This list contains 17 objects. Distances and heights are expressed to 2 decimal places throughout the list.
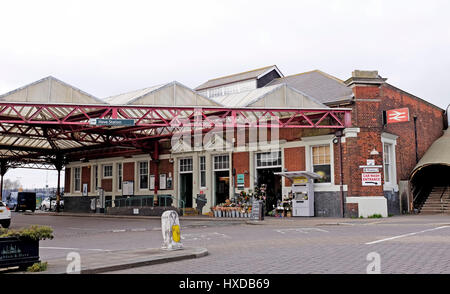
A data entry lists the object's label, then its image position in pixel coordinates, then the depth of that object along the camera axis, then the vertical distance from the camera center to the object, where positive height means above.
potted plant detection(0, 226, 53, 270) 7.50 -0.99
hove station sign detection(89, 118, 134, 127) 19.34 +2.87
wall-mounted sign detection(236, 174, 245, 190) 27.14 +0.30
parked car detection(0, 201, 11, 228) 20.02 -1.25
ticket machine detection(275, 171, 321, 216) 23.30 -0.40
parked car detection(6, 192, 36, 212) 46.03 -1.35
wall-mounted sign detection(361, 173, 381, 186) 22.27 +0.28
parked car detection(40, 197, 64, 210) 50.61 -1.87
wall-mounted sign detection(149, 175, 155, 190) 32.53 +0.28
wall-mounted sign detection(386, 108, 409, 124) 22.20 +3.49
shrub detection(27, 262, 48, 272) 7.74 -1.38
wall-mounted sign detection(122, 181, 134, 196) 33.94 -0.07
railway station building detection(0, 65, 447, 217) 21.70 +2.94
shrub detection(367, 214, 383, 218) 22.06 -1.54
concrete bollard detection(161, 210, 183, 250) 10.66 -1.09
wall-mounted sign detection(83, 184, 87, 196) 38.21 -0.22
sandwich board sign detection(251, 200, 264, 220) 21.91 -1.19
